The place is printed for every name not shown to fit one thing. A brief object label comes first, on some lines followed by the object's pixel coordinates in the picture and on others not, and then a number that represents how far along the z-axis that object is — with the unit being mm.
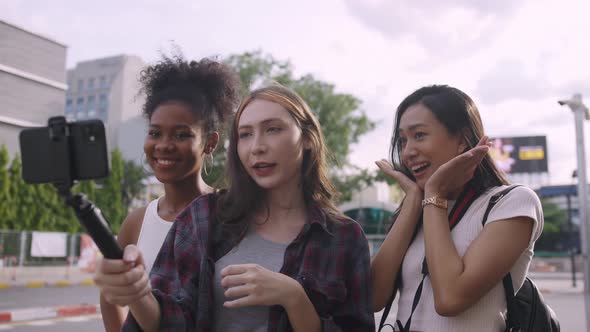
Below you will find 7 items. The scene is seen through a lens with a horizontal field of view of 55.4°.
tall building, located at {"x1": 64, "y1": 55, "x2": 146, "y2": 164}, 54875
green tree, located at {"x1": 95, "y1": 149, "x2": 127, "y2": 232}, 29609
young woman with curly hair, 2443
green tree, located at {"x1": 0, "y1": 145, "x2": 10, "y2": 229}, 22250
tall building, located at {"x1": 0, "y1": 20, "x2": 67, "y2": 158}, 28844
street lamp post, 11002
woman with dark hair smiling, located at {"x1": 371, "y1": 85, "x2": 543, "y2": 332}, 1851
